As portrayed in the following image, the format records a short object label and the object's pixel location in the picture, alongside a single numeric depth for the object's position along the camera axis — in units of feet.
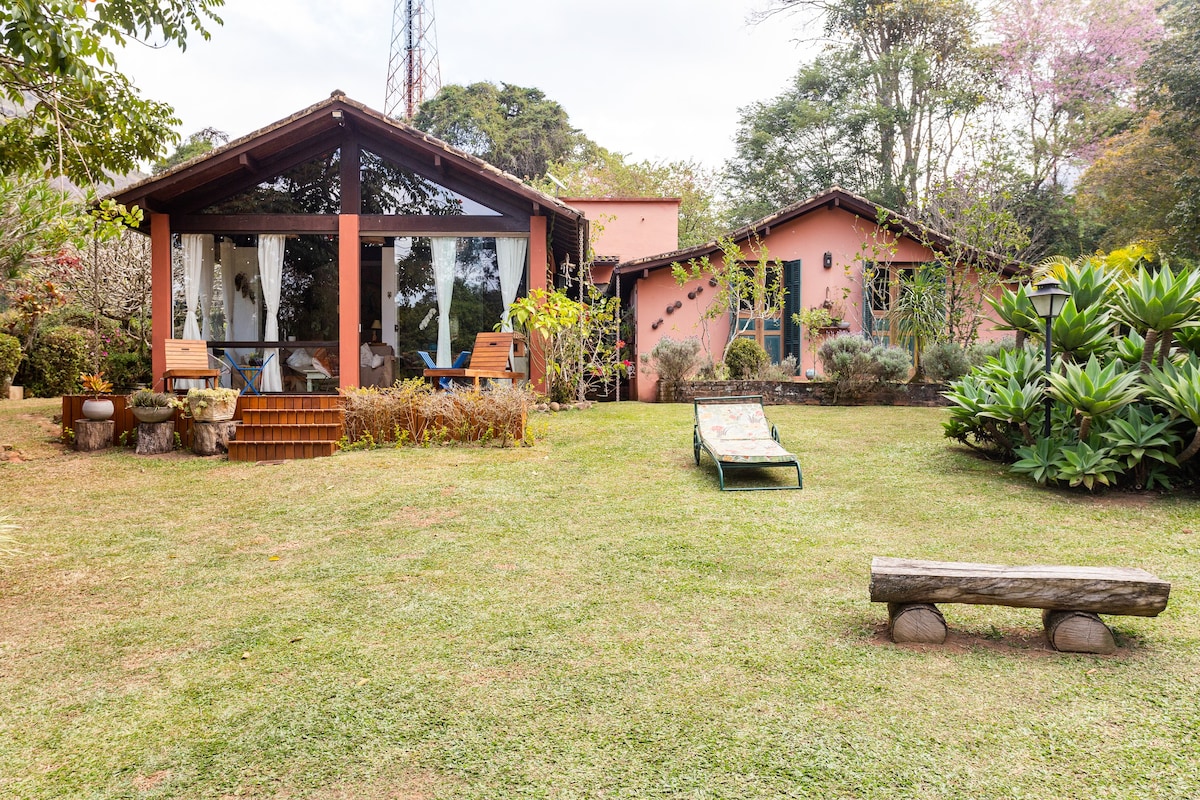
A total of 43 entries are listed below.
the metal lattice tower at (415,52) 122.62
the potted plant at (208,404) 27.37
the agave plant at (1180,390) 18.69
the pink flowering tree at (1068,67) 66.18
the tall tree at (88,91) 16.01
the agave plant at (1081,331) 22.21
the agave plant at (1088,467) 19.83
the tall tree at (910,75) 77.92
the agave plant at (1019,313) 24.35
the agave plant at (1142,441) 19.56
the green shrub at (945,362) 42.09
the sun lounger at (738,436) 21.89
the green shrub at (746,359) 46.47
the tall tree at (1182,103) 48.91
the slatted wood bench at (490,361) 32.65
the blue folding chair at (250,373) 34.76
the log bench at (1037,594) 10.09
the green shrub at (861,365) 42.04
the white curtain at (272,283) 35.29
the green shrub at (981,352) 40.29
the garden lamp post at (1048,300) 21.67
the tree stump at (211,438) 27.50
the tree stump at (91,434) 27.89
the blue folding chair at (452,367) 33.88
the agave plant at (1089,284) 22.65
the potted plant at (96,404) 27.96
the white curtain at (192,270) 35.14
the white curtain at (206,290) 35.55
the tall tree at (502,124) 101.81
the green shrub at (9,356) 41.22
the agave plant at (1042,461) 21.15
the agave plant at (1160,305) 19.60
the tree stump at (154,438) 27.53
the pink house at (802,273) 49.93
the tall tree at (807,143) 84.79
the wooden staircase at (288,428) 27.02
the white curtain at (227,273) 36.32
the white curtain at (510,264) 36.40
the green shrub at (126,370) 44.29
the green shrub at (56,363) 44.80
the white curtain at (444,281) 36.06
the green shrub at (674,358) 45.21
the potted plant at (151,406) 27.45
